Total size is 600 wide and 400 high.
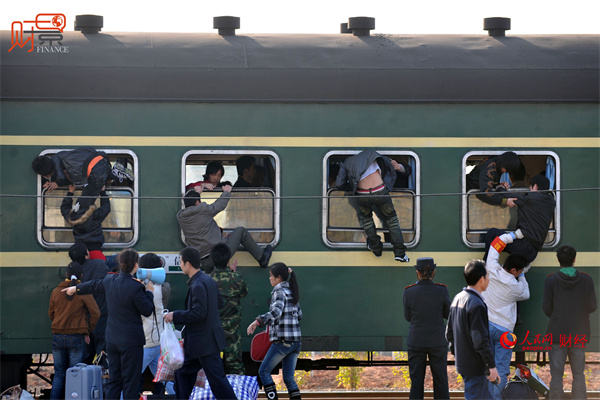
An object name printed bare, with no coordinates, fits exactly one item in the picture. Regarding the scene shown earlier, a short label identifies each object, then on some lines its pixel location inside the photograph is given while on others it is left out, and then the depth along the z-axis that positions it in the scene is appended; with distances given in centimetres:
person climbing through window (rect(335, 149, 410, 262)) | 1627
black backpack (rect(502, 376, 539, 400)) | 1446
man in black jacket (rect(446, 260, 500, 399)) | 1274
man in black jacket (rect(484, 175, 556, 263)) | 1644
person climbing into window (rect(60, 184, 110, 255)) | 1597
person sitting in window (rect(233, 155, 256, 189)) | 1658
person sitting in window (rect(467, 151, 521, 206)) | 1639
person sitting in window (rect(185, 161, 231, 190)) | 1652
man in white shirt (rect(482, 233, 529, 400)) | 1596
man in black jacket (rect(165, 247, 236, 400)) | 1390
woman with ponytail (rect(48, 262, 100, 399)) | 1559
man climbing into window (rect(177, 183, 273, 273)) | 1602
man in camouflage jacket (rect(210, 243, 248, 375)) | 1531
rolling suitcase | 1540
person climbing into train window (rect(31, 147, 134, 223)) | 1589
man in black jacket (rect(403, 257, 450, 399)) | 1463
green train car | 1630
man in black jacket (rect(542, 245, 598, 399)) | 1594
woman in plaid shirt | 1534
